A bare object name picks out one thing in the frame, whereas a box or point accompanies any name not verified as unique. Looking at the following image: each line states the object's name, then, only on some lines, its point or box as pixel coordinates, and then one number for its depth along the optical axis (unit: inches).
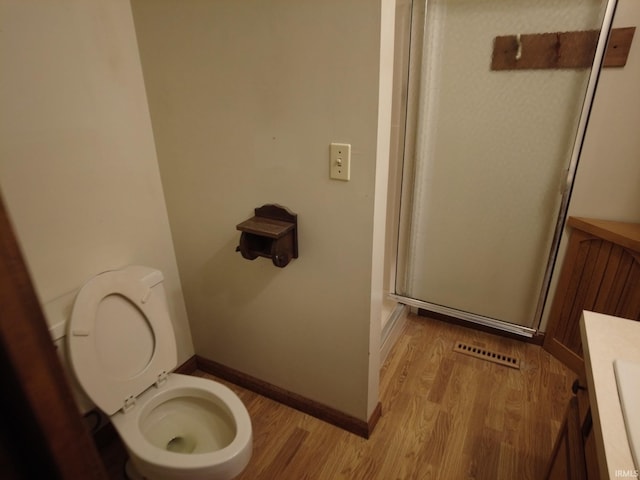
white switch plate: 45.9
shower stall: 63.6
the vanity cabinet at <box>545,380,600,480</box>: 30.9
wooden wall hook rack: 58.9
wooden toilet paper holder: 51.7
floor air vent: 79.2
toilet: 43.5
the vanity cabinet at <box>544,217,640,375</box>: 62.8
